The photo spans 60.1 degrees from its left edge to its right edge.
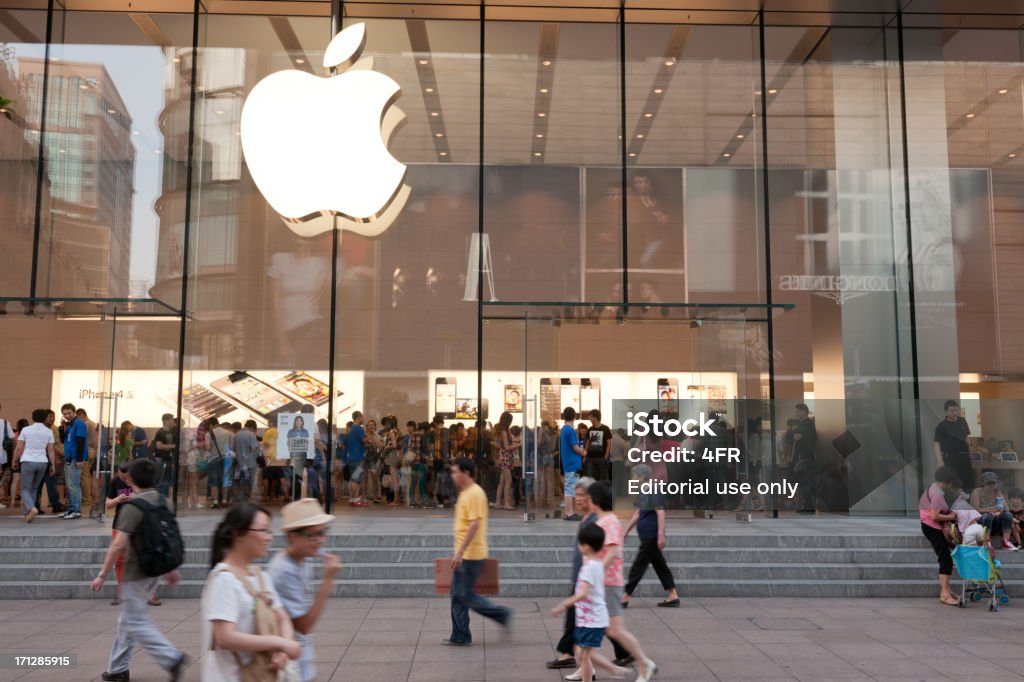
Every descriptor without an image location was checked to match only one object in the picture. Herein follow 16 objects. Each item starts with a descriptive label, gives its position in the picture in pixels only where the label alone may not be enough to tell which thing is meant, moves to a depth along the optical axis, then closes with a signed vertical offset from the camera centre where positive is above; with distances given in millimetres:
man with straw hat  3977 -713
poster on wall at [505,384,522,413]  13875 +335
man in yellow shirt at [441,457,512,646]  6953 -980
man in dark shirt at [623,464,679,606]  8594 -1217
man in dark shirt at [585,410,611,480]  13211 -507
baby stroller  8727 -1441
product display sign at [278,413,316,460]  13836 -285
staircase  9578 -1651
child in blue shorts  5504 -1206
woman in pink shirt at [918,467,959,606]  9234 -1058
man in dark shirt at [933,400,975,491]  12828 -287
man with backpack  5662 -927
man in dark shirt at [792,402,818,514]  13641 -730
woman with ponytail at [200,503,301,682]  3211 -745
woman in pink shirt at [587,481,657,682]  5863 -1073
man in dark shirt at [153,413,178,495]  13643 -490
